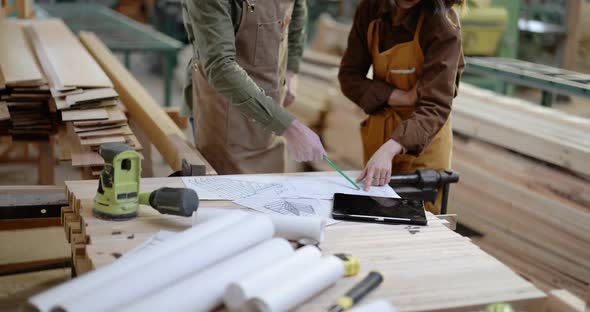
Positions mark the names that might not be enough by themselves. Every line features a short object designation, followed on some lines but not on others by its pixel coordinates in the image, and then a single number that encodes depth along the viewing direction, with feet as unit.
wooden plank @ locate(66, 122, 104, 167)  8.14
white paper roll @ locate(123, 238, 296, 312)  4.33
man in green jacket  7.63
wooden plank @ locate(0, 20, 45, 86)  9.57
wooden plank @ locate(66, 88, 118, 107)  8.92
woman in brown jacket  7.89
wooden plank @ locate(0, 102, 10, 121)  9.02
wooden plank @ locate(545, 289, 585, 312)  4.99
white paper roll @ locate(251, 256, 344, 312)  4.35
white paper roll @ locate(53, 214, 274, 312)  4.22
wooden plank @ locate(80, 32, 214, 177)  8.46
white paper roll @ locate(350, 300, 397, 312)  4.51
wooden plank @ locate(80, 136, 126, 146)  8.35
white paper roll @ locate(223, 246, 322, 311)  4.45
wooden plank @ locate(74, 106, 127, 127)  8.57
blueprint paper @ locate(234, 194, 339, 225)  6.53
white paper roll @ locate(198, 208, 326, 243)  5.74
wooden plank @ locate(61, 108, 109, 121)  8.61
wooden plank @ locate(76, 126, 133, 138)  8.48
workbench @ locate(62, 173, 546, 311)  5.05
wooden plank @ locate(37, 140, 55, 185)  13.84
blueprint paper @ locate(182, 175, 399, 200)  6.97
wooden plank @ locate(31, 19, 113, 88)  9.65
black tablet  6.43
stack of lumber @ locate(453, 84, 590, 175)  11.54
